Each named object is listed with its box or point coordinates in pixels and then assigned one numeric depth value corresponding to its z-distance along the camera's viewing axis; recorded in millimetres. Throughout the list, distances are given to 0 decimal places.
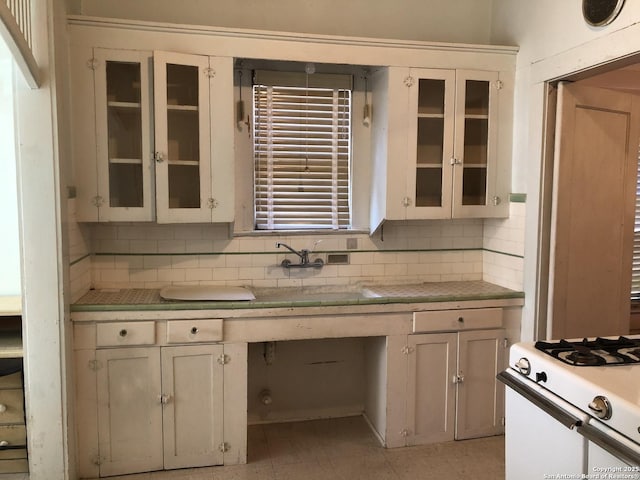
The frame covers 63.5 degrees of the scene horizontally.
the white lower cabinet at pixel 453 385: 3053
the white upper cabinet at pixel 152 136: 2793
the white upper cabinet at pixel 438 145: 3141
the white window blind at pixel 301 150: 3309
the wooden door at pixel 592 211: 2980
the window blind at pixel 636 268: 4246
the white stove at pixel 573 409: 1504
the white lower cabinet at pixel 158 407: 2719
